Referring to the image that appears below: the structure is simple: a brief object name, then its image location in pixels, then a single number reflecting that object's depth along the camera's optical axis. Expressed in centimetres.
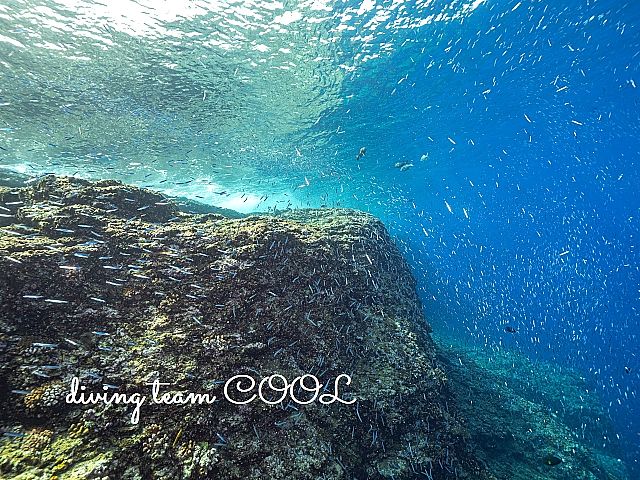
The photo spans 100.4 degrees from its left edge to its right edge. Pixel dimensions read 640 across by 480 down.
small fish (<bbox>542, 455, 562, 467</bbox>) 570
